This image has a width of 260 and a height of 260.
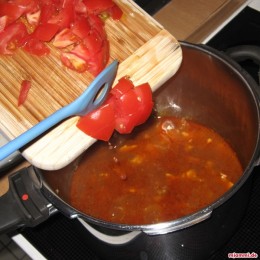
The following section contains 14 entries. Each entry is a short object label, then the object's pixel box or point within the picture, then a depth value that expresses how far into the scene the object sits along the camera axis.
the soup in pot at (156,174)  0.94
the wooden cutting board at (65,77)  0.74
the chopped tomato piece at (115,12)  0.85
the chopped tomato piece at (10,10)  0.85
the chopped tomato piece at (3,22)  0.83
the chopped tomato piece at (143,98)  0.77
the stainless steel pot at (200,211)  0.71
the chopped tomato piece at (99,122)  0.75
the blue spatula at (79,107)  0.67
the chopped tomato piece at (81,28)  0.79
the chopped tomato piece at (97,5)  0.83
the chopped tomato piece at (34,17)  0.84
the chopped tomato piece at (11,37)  0.82
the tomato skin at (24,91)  0.77
